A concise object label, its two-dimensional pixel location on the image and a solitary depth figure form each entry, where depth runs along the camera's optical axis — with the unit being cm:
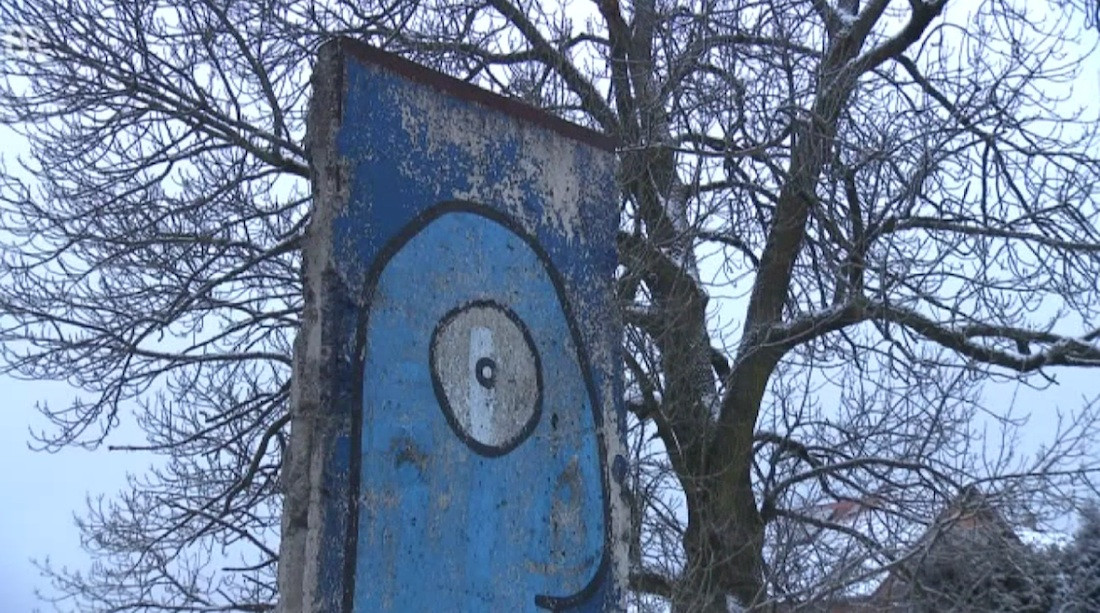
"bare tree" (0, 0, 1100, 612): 625
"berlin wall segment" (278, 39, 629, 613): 238
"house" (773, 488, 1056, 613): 612
